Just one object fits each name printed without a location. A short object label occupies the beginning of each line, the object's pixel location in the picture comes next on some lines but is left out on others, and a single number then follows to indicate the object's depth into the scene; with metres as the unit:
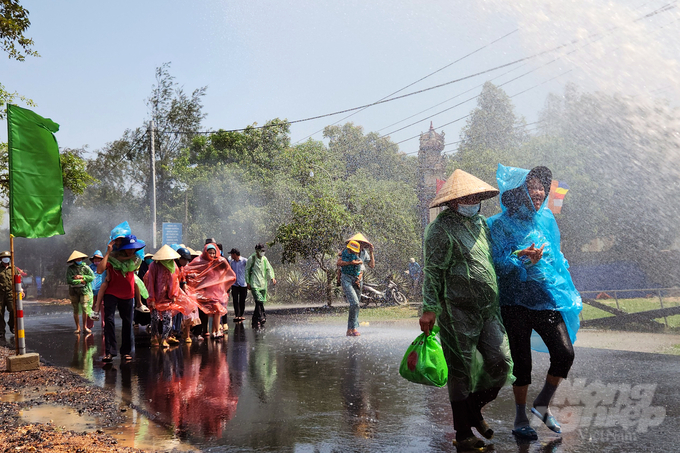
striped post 8.66
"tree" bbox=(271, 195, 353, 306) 19.91
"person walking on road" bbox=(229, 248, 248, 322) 14.65
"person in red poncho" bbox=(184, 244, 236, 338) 11.77
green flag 8.66
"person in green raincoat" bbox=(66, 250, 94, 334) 13.55
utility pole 25.19
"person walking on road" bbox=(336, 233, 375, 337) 11.11
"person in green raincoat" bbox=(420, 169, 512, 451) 4.35
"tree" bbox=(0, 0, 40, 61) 12.92
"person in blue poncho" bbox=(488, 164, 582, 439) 4.55
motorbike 20.66
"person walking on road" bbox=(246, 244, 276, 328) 14.39
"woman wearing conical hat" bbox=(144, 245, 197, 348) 10.70
